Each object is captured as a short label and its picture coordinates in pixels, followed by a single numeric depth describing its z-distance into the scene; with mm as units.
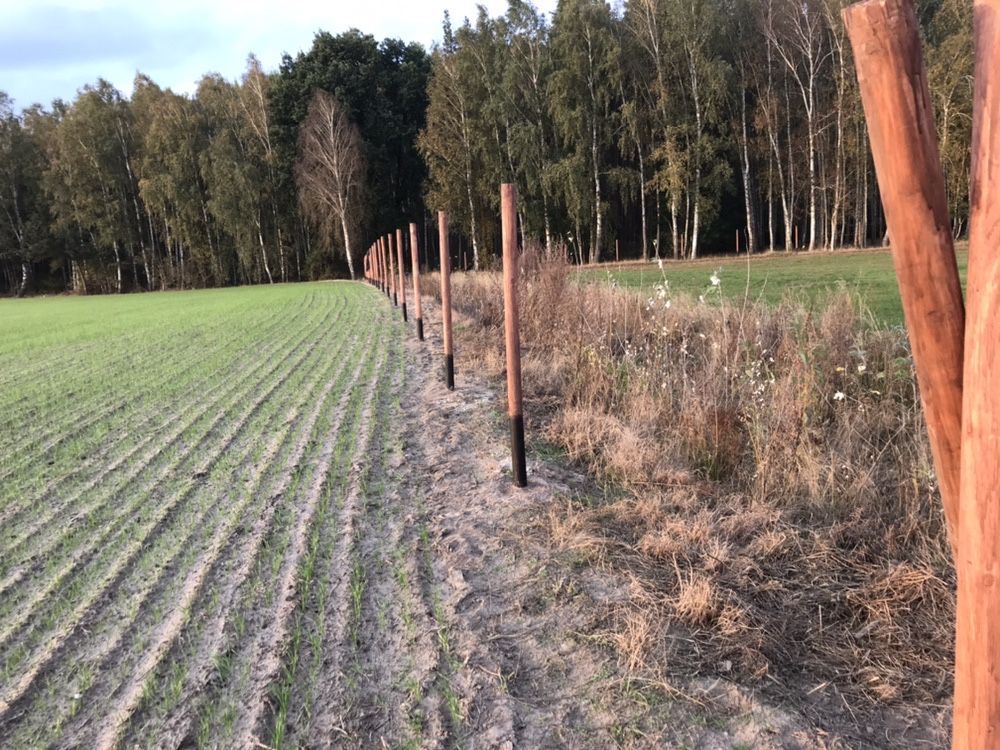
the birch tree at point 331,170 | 37656
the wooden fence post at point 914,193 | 1288
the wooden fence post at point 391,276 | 15517
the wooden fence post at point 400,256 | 10945
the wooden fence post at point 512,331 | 3750
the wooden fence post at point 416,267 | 8836
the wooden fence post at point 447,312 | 6254
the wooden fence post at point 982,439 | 1117
